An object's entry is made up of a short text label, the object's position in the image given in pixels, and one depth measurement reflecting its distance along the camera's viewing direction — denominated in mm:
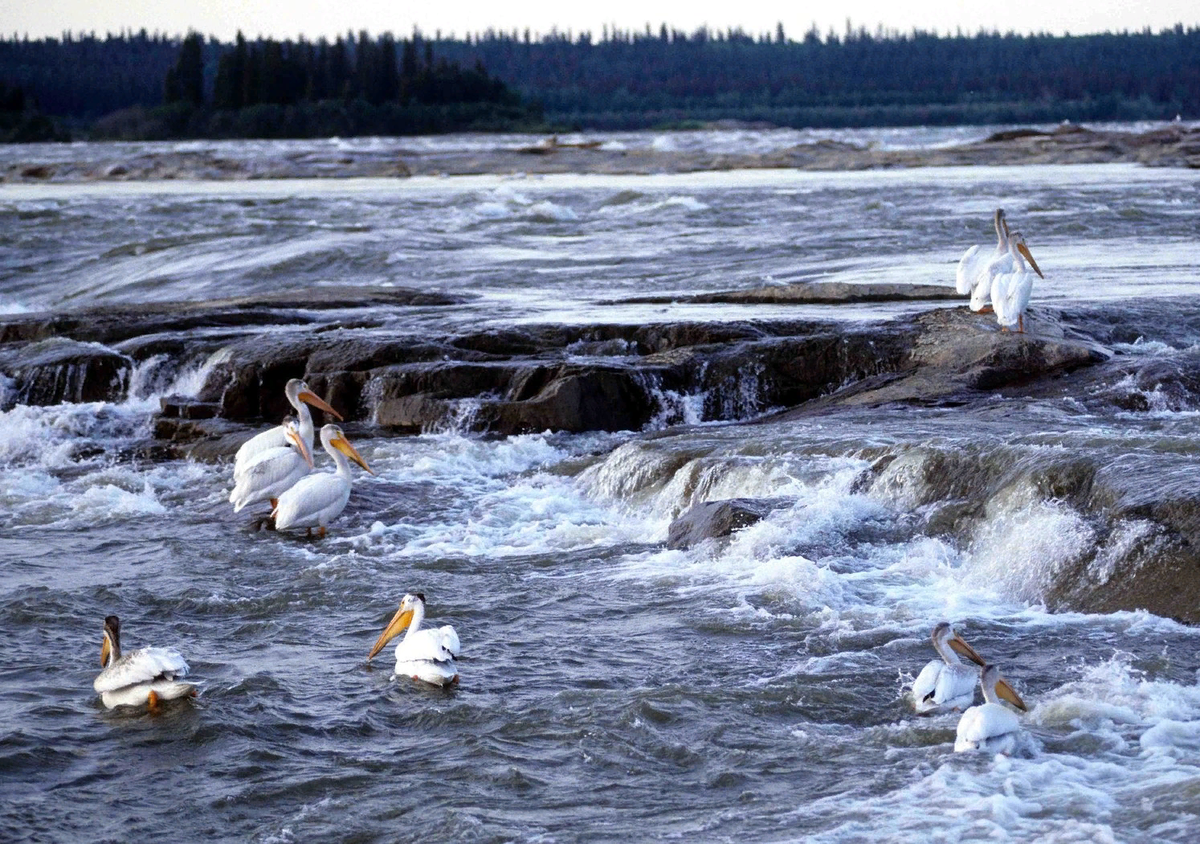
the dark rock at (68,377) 29234
